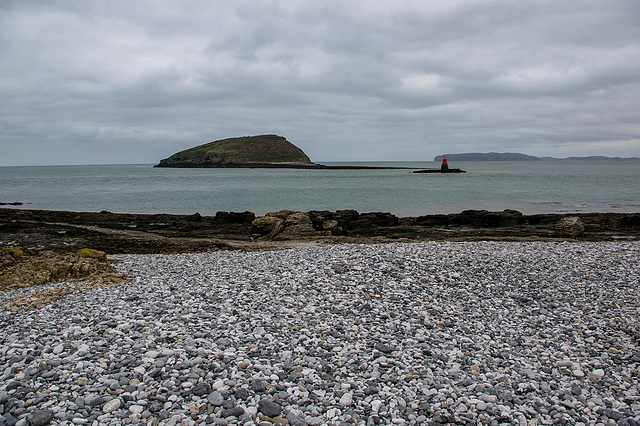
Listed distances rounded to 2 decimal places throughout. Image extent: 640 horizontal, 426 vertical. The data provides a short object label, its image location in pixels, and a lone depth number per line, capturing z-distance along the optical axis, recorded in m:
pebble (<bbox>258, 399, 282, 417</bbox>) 5.16
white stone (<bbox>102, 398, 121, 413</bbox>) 5.11
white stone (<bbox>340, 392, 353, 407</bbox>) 5.52
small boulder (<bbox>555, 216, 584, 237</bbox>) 22.97
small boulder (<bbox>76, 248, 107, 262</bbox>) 14.07
